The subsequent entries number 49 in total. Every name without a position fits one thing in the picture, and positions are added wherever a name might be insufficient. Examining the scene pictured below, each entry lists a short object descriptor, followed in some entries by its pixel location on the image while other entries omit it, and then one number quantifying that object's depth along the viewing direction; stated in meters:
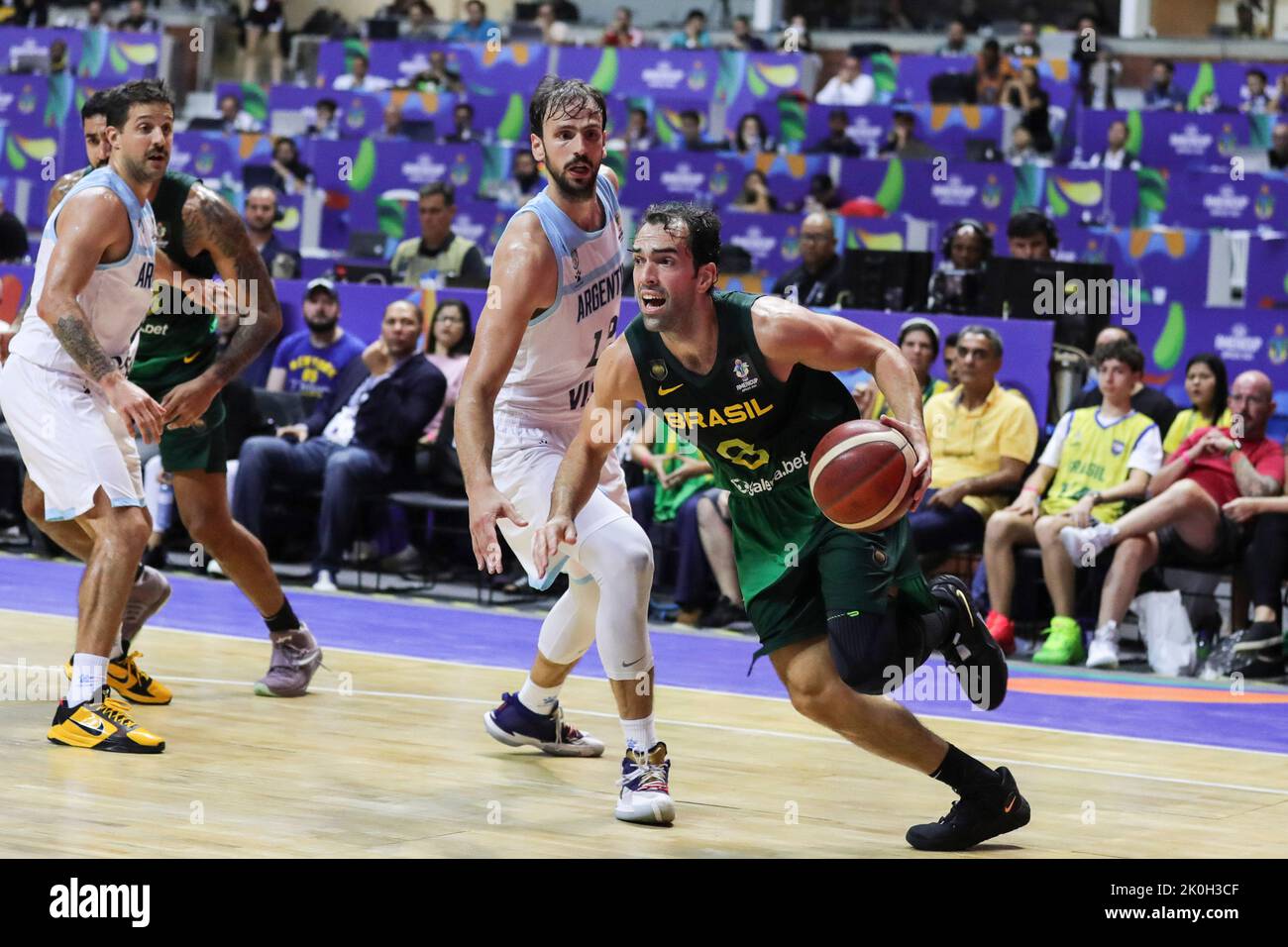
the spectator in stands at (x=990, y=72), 17.91
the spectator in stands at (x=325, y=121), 18.70
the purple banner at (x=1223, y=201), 14.51
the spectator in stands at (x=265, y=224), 12.01
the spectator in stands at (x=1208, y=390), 8.80
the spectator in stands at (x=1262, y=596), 8.15
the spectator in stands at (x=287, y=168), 16.73
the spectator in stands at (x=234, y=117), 19.53
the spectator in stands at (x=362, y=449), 9.86
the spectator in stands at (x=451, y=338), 10.24
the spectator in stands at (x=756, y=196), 15.14
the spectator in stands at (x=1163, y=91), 18.09
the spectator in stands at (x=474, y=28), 21.36
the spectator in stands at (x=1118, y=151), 16.42
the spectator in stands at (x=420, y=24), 21.81
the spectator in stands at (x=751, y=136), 17.11
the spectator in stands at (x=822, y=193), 15.18
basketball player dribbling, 4.53
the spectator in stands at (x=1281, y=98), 16.77
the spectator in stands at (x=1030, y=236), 10.10
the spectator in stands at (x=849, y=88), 18.69
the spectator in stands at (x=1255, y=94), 17.31
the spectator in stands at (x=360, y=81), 20.05
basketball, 4.33
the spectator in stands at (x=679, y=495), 9.24
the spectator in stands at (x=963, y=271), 9.83
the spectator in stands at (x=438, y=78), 19.33
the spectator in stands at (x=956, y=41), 19.69
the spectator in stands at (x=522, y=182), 16.47
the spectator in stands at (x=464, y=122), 17.91
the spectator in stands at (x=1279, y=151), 15.36
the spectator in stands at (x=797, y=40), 19.30
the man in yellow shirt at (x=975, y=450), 8.89
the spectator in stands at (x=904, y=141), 16.40
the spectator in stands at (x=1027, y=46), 18.67
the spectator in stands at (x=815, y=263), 10.61
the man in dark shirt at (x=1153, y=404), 9.04
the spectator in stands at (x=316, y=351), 10.64
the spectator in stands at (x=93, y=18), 22.38
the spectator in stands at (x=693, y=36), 20.48
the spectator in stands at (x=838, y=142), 16.81
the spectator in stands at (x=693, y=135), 17.02
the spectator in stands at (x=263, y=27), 22.34
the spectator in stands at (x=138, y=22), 21.98
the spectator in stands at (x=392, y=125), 18.09
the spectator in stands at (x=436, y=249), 11.39
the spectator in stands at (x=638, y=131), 17.39
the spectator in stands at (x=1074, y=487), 8.55
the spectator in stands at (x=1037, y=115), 16.69
